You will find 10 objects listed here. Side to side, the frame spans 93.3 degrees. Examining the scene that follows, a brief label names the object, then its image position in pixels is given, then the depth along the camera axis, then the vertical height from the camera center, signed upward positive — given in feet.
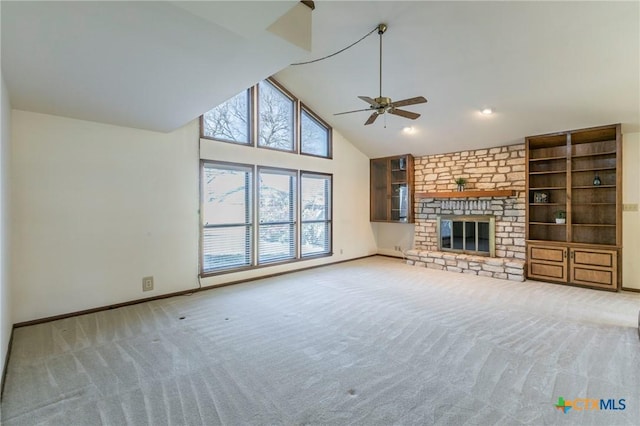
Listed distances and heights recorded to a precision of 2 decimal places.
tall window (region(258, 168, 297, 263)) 18.38 -0.18
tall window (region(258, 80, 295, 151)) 18.49 +6.00
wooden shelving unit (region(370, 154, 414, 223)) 23.67 +1.86
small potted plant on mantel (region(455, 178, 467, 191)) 20.93 +2.00
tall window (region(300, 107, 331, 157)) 20.95 +5.53
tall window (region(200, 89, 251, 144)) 16.28 +5.10
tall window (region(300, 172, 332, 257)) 20.93 -0.15
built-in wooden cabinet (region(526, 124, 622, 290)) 15.93 +0.31
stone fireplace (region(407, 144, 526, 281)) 19.15 +0.04
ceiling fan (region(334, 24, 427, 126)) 11.23 +4.11
